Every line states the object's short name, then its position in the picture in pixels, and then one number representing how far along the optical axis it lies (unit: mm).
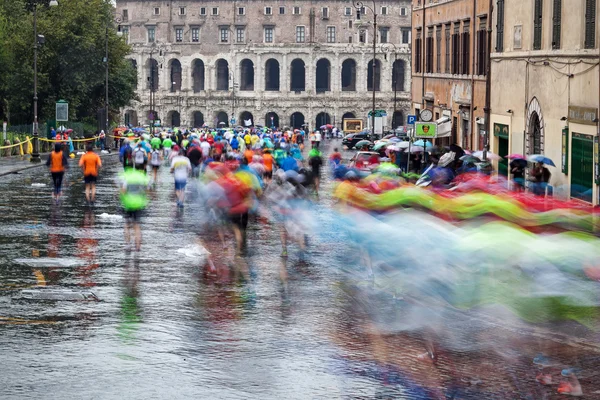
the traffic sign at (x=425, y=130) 41031
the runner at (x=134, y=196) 22828
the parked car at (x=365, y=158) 27388
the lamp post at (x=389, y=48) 143750
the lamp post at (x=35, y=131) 53403
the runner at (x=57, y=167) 31938
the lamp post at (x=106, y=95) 72938
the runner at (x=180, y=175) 30250
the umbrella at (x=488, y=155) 37672
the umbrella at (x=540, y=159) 27809
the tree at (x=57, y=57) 74125
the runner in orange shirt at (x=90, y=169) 31281
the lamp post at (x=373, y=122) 79688
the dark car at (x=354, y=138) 91000
